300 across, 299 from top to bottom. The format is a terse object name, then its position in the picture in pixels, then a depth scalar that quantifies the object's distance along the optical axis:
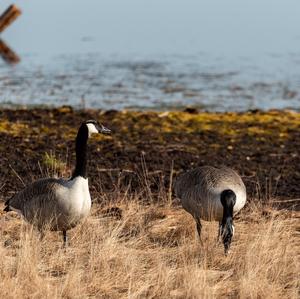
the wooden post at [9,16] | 45.44
